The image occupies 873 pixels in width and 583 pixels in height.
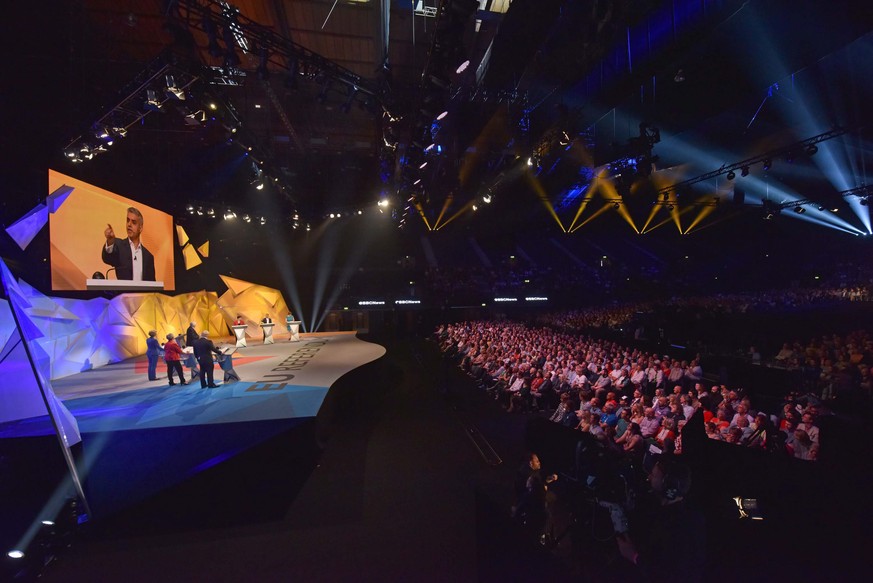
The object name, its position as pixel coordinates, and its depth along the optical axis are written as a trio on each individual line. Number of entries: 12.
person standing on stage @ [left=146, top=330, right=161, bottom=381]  8.09
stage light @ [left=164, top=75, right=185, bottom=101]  6.50
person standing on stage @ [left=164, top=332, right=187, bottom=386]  7.70
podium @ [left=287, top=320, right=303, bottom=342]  15.11
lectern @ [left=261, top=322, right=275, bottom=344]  14.30
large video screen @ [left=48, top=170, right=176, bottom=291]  8.84
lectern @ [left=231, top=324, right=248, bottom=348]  12.77
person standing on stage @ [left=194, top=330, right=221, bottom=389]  7.41
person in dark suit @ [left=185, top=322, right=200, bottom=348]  8.31
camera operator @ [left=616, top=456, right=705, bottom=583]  2.68
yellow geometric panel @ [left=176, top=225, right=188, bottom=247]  13.86
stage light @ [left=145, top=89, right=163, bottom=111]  6.77
